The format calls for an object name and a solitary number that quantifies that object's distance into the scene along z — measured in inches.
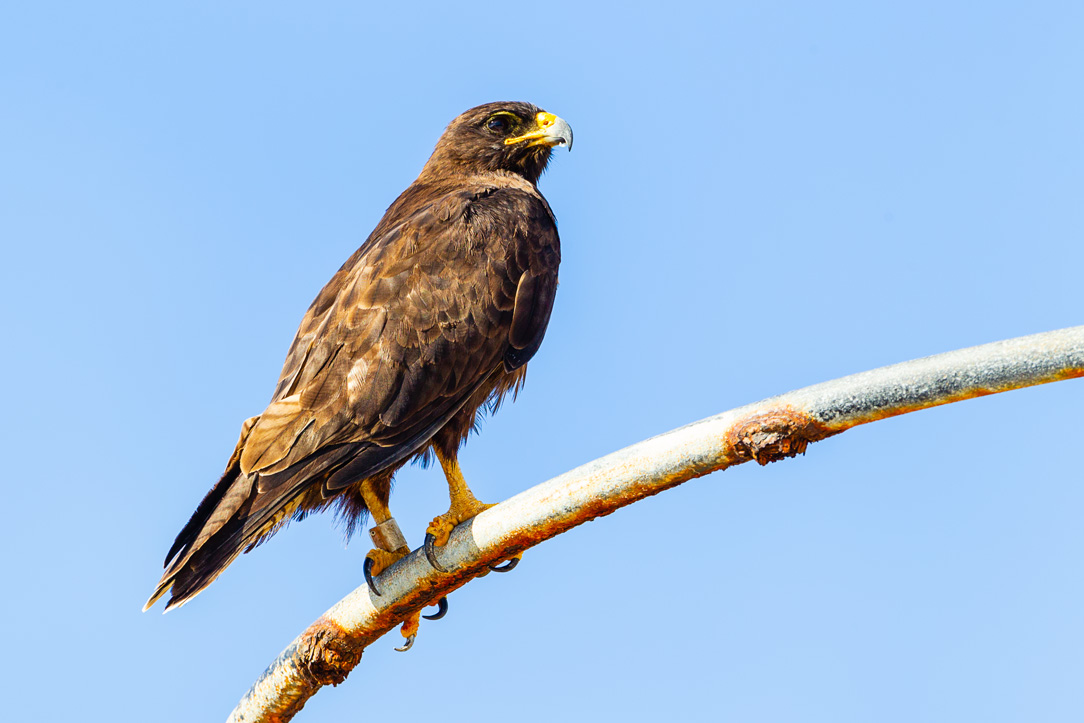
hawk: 394.0
